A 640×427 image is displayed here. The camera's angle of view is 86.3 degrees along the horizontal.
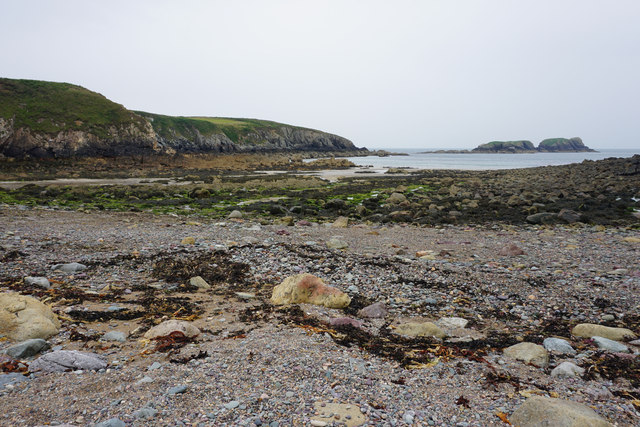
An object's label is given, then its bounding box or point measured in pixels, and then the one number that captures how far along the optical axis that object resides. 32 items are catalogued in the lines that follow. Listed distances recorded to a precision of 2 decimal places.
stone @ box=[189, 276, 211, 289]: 8.12
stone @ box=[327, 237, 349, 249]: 11.87
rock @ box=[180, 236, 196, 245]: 11.56
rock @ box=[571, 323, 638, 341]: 5.62
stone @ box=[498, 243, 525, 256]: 11.27
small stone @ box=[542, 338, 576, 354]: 5.18
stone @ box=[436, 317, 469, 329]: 6.37
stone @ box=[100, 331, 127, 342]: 5.11
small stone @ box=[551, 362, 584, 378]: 4.48
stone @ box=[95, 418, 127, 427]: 3.12
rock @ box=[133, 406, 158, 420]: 3.31
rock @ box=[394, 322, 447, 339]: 5.81
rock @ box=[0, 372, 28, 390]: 3.75
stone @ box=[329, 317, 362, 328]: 6.05
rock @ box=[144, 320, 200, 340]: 5.17
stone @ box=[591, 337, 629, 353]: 5.18
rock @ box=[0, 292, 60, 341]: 4.86
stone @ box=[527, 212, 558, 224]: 17.30
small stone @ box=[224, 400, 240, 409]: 3.52
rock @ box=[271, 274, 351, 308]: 7.01
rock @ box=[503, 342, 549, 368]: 4.81
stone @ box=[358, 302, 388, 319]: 6.65
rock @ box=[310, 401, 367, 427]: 3.34
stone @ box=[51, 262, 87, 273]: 8.39
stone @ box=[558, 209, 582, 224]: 17.22
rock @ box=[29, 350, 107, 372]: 4.12
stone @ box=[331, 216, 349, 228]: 16.69
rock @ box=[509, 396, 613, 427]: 3.25
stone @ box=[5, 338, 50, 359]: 4.35
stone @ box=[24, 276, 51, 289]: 7.21
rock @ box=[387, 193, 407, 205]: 23.31
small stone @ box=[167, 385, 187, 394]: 3.76
